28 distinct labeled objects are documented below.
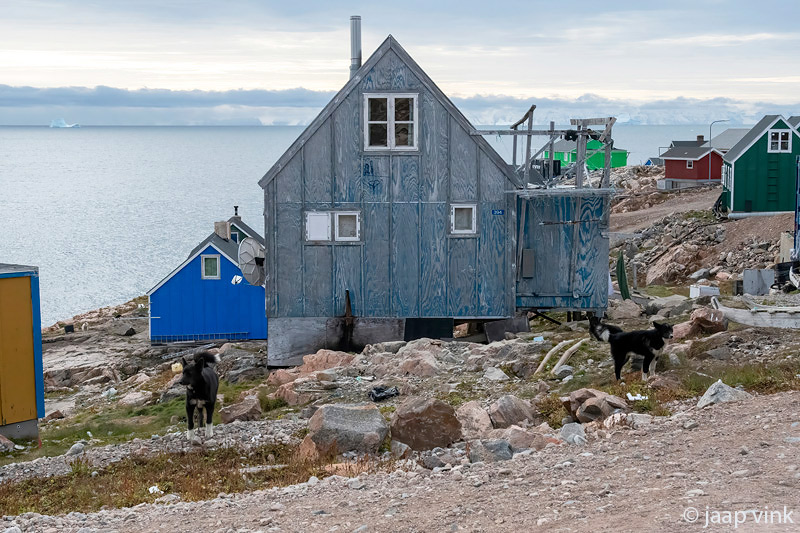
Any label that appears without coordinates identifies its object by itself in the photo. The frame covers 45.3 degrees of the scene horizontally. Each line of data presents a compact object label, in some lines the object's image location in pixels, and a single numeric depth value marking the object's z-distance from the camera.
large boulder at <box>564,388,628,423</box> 12.91
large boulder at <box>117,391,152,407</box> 19.34
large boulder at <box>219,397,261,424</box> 15.16
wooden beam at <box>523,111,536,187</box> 22.53
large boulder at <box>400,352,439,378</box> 17.80
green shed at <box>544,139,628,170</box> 83.17
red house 68.69
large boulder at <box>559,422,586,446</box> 11.55
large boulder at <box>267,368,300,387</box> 19.16
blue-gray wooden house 22.36
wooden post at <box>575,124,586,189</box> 22.67
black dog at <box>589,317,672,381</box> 14.66
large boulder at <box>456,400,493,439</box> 13.20
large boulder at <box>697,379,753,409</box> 12.41
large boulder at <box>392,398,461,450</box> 12.61
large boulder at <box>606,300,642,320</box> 24.17
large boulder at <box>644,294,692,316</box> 21.97
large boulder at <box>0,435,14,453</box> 15.59
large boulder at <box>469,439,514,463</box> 11.31
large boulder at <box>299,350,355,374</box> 20.41
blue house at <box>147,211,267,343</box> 29.45
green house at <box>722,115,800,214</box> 47.84
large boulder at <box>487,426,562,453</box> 11.71
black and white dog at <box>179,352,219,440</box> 13.99
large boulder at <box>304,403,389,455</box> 12.60
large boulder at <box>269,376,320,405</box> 16.86
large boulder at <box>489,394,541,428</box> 13.44
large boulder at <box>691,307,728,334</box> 17.94
